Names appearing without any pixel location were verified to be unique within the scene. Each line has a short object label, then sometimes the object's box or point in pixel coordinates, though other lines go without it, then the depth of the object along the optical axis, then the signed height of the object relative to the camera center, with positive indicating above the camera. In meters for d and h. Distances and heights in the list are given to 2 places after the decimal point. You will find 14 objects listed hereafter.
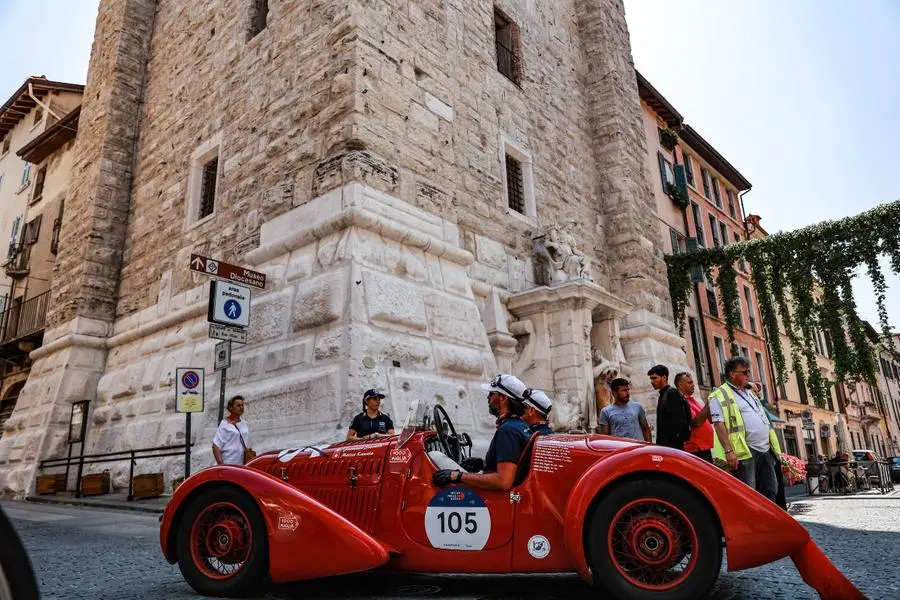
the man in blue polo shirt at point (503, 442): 3.17 +0.17
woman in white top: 6.07 +0.44
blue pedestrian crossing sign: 7.05 +1.98
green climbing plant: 13.90 +4.13
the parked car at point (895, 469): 23.57 -0.17
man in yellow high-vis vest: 5.09 +0.27
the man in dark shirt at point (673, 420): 5.42 +0.42
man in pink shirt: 5.54 +0.30
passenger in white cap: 3.53 +0.35
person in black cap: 5.54 +0.52
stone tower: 7.79 +4.16
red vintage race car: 2.81 -0.19
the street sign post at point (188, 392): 7.55 +1.12
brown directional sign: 6.96 +2.39
